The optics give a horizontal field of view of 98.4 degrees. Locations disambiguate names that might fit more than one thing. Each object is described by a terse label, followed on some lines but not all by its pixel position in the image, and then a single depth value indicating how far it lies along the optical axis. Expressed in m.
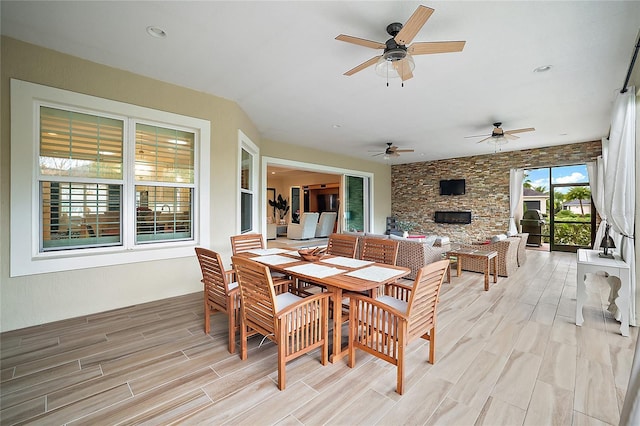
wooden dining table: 2.10
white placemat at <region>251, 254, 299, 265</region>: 2.75
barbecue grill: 8.02
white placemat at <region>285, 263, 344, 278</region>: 2.32
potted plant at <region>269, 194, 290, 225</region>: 12.57
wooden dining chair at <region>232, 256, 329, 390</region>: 1.90
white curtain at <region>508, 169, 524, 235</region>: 7.51
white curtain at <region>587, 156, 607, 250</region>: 5.76
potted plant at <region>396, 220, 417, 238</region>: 9.56
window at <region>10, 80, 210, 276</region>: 2.74
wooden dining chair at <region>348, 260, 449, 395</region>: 1.87
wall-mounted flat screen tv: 8.46
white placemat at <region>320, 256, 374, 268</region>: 2.64
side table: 4.25
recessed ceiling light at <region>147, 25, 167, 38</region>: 2.46
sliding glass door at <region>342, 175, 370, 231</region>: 9.09
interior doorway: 8.00
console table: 2.77
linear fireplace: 8.45
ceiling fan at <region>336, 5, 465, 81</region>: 2.00
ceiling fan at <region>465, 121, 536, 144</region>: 5.00
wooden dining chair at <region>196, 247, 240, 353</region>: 2.39
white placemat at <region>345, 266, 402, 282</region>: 2.18
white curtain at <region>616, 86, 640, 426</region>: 2.93
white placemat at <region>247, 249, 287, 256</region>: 3.24
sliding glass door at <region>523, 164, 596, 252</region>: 7.24
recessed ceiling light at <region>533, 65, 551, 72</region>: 3.03
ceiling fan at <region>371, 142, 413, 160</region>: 6.64
